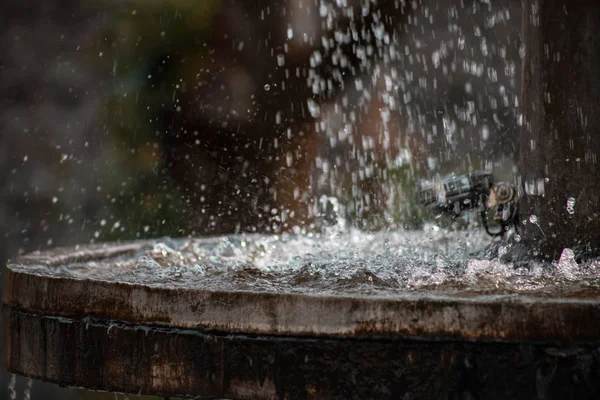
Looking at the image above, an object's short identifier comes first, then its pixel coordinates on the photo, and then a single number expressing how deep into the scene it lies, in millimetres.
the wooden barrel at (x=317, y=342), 3625
